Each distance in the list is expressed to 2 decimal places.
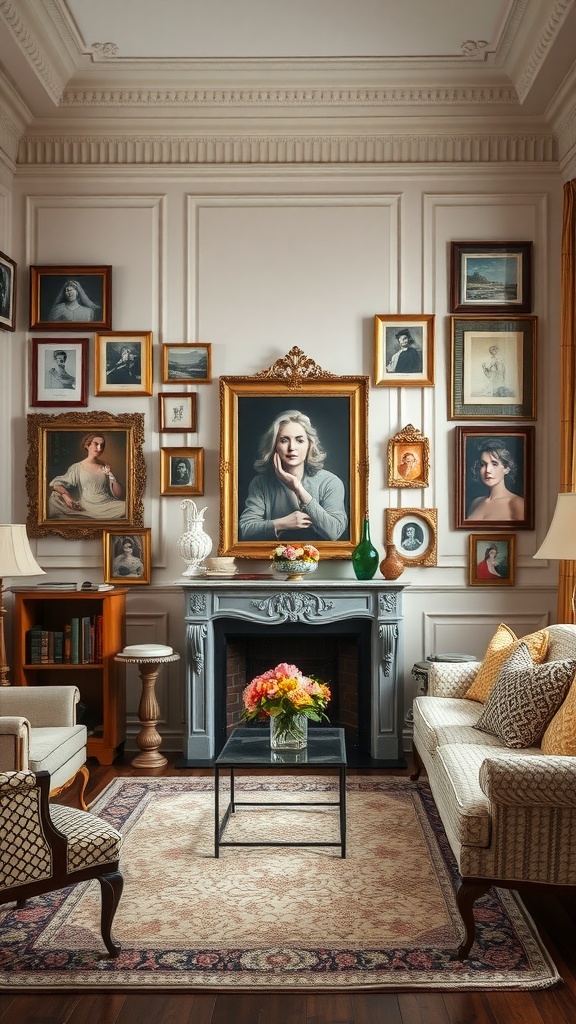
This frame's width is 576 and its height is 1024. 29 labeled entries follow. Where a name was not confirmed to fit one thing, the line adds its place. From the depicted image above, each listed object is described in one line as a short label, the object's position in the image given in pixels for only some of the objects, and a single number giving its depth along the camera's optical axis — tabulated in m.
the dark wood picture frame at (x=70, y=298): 5.96
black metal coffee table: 3.80
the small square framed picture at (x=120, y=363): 5.98
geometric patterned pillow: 3.71
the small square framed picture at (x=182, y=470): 5.95
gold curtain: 5.54
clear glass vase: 4.03
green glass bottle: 5.66
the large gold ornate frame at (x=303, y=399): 5.91
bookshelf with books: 5.53
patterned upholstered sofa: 2.91
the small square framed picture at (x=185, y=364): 5.96
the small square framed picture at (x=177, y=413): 5.97
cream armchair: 3.98
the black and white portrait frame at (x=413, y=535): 5.90
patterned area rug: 2.87
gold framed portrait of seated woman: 5.96
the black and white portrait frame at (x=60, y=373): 6.00
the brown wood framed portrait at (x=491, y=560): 5.89
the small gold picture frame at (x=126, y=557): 5.94
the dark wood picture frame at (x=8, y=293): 5.80
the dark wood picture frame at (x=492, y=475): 5.90
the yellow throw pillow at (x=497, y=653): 4.34
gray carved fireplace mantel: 5.52
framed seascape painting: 5.93
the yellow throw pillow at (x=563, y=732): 3.30
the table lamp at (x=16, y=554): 4.64
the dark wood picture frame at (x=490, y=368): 5.91
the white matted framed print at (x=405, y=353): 5.93
